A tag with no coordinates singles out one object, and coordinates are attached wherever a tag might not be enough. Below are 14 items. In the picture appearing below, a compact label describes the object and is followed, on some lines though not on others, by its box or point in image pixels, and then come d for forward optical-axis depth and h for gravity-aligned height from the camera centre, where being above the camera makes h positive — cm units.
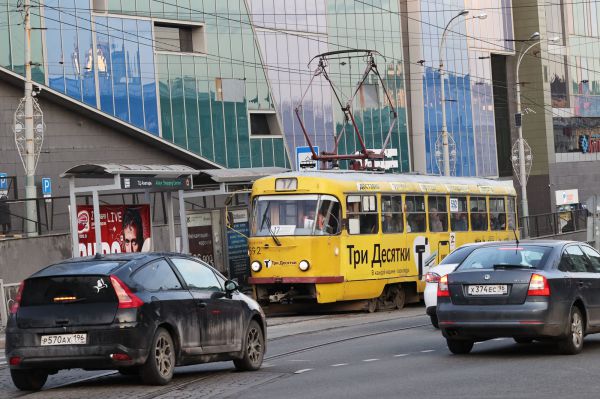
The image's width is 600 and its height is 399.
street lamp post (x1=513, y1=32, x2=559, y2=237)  5831 +173
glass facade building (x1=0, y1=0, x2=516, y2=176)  4853 +712
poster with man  2850 +27
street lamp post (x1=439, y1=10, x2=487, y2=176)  5122 +349
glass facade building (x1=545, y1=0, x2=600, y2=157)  8600 +916
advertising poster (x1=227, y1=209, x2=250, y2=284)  3231 -28
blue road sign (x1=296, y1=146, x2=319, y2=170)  4071 +242
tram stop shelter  2595 +122
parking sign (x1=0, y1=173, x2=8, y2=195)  4470 +219
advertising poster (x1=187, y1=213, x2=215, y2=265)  3200 -1
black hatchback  1296 -81
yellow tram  2717 -24
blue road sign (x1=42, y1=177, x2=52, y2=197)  4752 +214
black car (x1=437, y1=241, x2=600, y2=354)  1537 -97
